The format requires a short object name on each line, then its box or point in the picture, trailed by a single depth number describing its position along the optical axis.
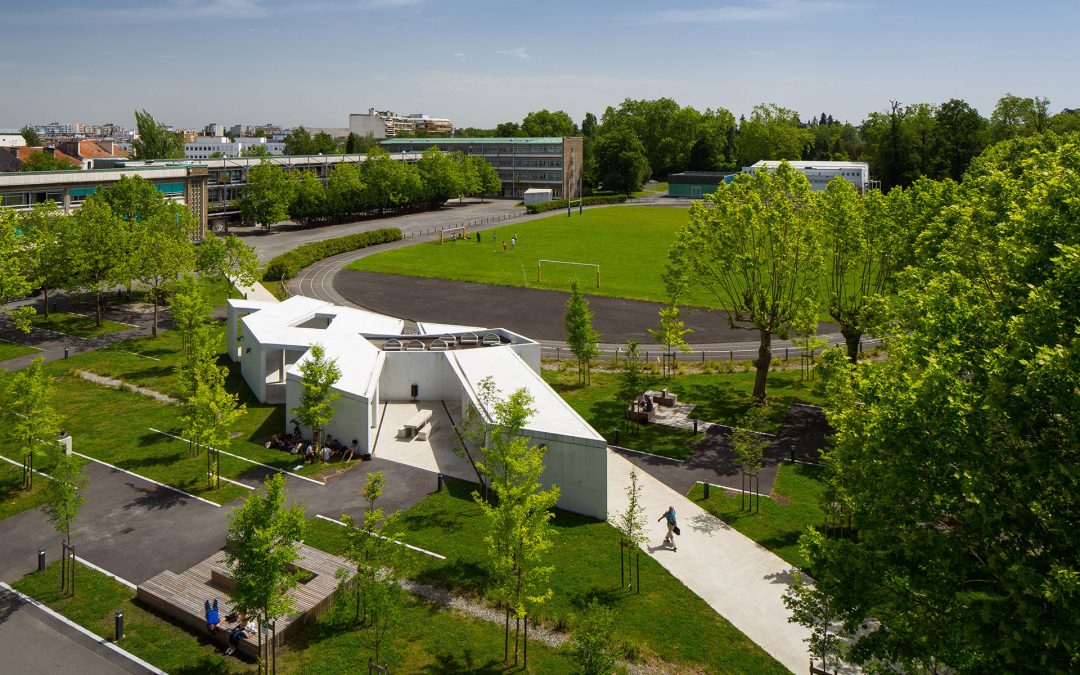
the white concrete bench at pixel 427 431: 36.59
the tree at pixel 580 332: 45.16
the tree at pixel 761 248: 38.69
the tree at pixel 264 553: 19.02
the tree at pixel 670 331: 46.41
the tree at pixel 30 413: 29.97
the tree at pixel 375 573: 19.97
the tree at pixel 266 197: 103.00
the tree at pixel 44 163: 121.38
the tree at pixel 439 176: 133.50
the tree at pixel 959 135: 131.88
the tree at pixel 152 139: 121.50
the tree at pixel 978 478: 12.83
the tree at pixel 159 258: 55.88
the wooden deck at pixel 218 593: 21.55
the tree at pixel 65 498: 24.12
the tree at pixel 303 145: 192.38
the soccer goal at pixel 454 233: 102.71
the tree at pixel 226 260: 60.16
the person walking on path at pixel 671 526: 26.81
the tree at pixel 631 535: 24.34
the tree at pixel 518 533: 20.66
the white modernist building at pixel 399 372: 29.67
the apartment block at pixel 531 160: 156.12
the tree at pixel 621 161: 158.75
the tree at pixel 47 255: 53.91
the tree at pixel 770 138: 179.00
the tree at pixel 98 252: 54.41
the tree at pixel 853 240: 41.41
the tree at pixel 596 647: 17.78
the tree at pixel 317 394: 33.31
